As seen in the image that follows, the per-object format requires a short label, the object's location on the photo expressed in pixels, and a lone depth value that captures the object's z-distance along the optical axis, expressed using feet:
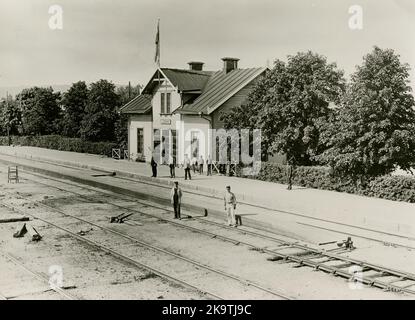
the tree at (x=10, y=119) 242.78
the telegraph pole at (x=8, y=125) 230.85
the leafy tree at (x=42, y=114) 221.03
